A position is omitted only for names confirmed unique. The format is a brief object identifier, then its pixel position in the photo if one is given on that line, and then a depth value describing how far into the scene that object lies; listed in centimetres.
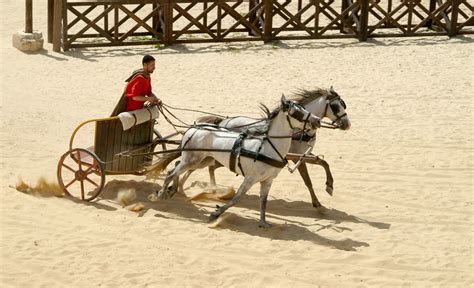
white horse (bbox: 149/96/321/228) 1210
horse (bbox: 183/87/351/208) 1269
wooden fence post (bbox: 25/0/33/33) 2234
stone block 2230
